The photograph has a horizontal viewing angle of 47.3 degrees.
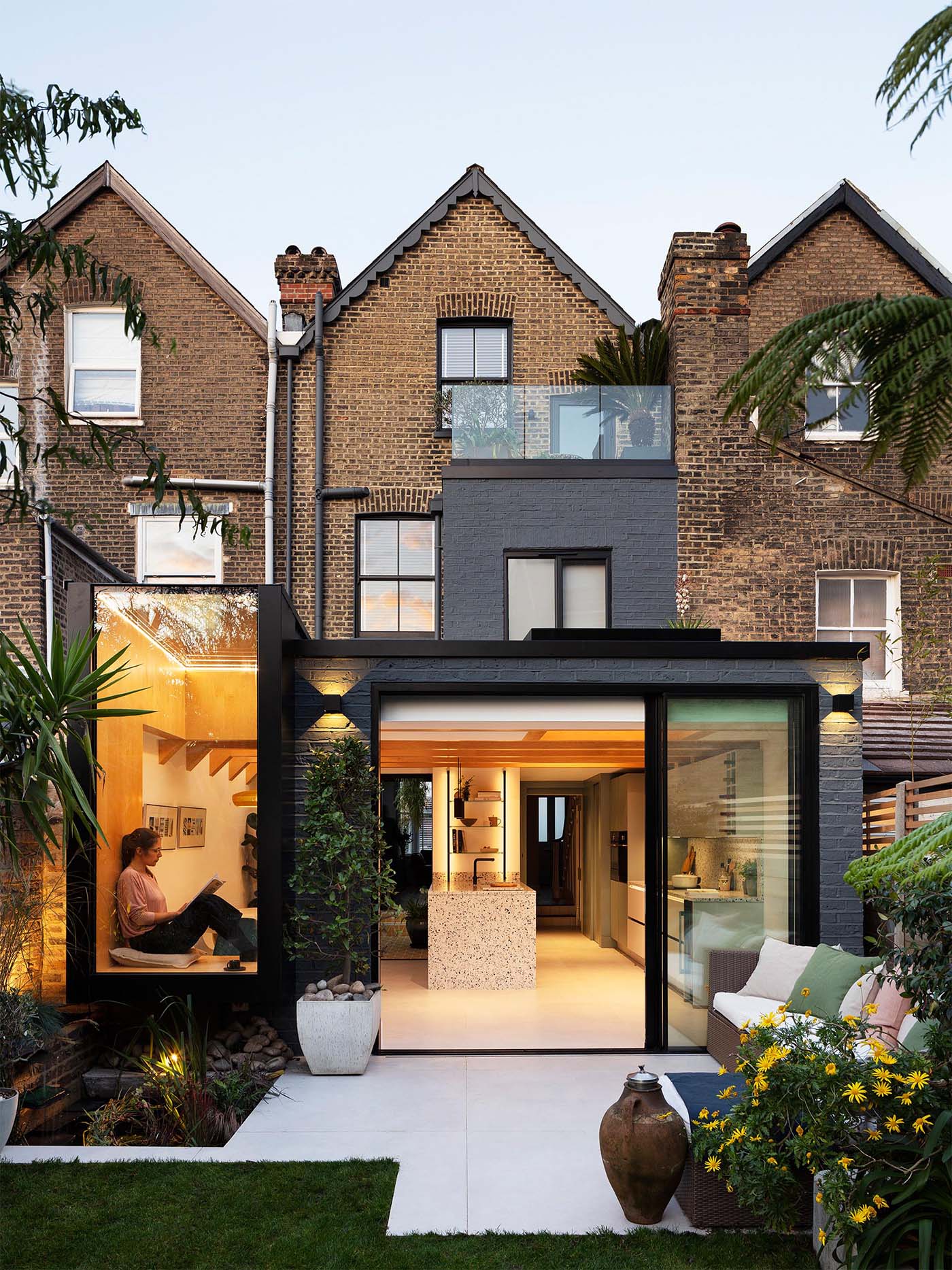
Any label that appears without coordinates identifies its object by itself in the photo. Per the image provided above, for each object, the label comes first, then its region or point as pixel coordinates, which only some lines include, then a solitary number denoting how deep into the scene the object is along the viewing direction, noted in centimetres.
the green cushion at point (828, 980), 605
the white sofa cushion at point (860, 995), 562
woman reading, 714
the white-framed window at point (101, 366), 1238
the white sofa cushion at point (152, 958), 708
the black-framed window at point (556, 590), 1118
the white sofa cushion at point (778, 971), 687
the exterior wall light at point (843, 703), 800
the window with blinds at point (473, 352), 1254
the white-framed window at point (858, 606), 1182
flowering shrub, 367
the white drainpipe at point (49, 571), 949
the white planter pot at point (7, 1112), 543
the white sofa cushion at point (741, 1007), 651
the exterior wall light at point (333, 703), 787
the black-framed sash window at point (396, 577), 1221
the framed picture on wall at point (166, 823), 734
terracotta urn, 439
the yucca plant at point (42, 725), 529
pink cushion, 532
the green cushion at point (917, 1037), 460
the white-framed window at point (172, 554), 1220
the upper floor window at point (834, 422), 1174
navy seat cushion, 473
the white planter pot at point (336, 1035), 704
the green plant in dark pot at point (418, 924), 1375
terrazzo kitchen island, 1091
